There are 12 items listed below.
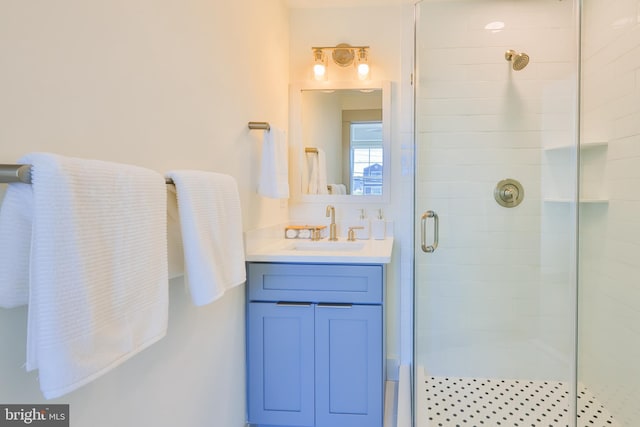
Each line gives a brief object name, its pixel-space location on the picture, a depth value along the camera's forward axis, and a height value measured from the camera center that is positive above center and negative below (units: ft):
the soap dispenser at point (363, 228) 8.04 -0.65
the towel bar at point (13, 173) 1.87 +0.13
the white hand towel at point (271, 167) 6.06 +0.52
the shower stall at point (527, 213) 5.65 -0.26
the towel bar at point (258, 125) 5.79 +1.16
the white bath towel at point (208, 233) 3.36 -0.35
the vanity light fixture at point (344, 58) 8.03 +3.12
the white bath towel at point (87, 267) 1.91 -0.42
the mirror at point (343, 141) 8.13 +1.30
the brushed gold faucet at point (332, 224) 7.83 -0.55
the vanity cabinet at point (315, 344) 5.58 -2.25
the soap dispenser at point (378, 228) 7.89 -0.64
